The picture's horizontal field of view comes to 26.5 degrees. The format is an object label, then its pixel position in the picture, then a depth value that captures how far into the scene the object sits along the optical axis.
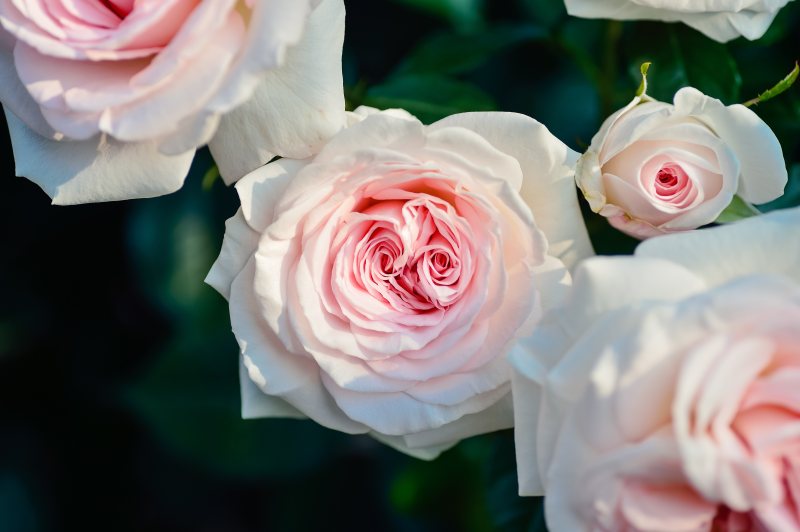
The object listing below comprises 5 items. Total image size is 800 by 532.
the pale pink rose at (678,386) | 0.38
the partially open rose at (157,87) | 0.41
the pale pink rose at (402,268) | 0.42
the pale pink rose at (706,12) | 0.45
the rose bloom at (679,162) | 0.43
